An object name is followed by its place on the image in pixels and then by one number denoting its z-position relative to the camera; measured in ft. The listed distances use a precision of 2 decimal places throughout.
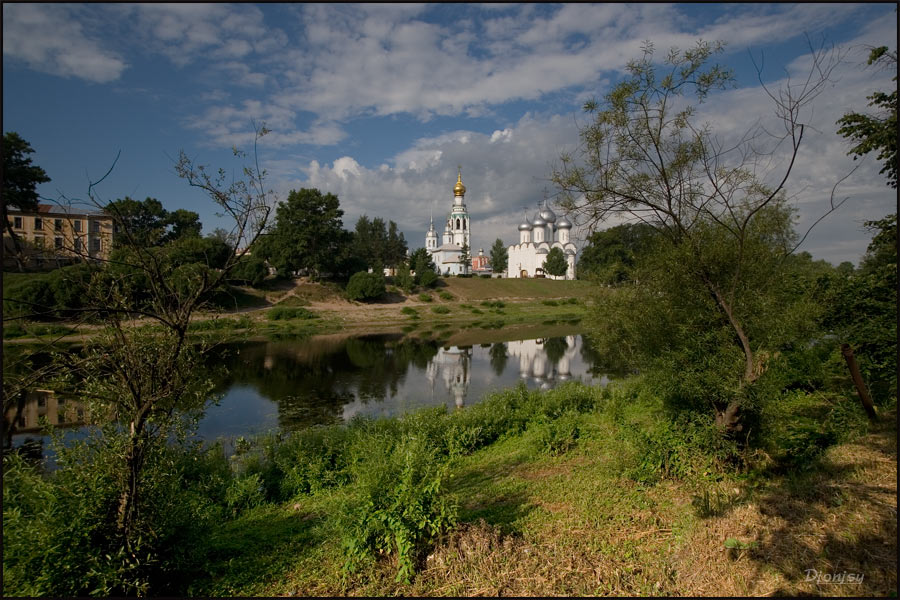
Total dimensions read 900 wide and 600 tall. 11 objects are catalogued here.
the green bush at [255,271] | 128.26
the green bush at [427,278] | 167.73
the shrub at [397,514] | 13.48
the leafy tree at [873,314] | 25.16
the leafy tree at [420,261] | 177.25
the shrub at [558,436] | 25.89
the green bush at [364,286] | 140.67
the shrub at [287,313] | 116.86
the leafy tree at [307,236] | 142.51
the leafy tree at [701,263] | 19.15
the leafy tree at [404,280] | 158.61
